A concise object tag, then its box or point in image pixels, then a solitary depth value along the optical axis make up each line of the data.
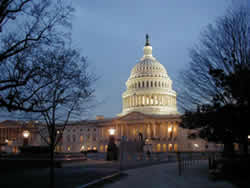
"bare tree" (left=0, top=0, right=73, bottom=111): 11.49
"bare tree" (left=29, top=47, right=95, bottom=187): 13.50
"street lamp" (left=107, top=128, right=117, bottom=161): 37.31
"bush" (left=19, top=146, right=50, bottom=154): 32.84
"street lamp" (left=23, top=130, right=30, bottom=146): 38.92
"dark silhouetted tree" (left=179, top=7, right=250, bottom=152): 18.77
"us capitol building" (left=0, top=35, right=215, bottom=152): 102.25
